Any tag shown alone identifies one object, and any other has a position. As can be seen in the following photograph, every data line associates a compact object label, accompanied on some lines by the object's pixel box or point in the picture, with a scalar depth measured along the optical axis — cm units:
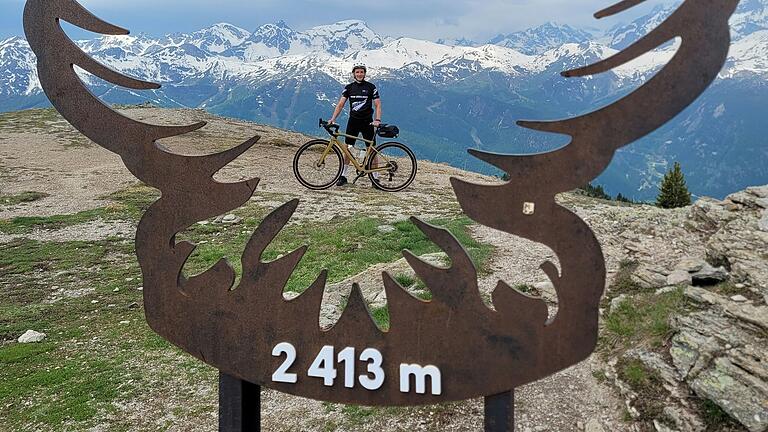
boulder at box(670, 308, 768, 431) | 389
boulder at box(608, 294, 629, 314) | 581
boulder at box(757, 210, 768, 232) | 657
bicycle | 1044
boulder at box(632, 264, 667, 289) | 617
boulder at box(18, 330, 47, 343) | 619
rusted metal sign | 249
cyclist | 989
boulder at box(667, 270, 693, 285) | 601
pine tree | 1936
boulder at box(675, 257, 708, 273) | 620
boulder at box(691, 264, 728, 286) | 589
